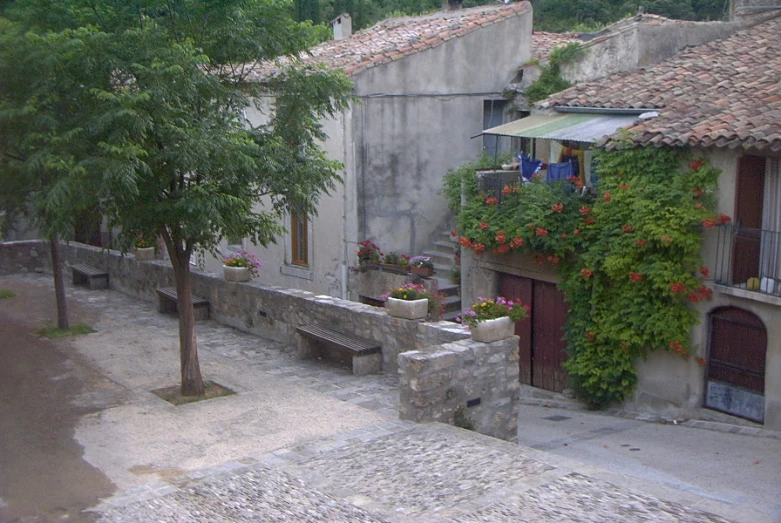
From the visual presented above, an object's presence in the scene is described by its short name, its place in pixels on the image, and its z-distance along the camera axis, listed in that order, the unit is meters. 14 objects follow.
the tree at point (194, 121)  9.09
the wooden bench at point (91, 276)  18.27
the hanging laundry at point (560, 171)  15.09
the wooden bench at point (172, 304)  15.05
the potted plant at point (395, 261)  16.89
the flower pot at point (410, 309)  11.15
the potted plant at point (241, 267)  14.43
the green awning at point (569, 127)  13.38
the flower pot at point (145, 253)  17.03
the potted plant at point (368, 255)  17.11
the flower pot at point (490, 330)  9.82
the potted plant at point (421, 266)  16.69
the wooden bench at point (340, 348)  11.52
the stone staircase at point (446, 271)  16.53
